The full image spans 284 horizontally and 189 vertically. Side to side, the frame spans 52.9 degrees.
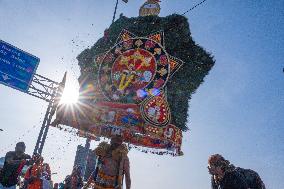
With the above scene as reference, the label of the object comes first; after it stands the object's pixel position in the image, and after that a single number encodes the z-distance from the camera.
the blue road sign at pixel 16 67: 12.72
